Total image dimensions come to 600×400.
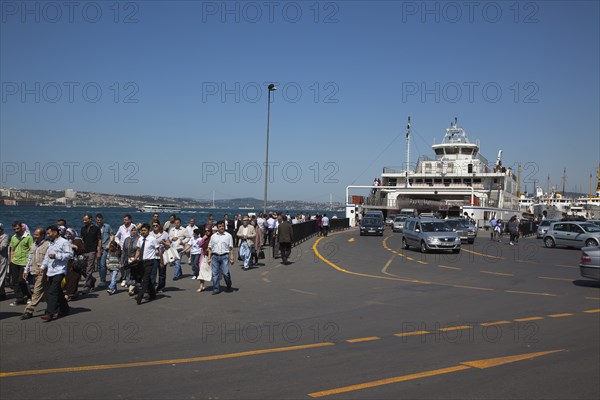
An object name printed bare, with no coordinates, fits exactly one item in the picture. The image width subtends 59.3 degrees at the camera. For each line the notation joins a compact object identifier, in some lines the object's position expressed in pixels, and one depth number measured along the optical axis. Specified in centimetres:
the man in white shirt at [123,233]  1299
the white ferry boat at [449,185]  5616
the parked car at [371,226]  4003
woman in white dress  1276
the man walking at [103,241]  1304
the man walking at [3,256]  1097
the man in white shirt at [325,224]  3897
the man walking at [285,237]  1906
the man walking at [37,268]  957
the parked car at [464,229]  3238
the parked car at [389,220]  5394
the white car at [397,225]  4741
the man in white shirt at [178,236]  1616
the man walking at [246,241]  1778
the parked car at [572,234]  2764
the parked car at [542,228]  3972
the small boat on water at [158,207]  16250
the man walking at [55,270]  938
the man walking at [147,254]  1138
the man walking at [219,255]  1254
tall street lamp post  3034
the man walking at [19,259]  1107
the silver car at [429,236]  2416
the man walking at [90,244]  1229
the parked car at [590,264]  1365
